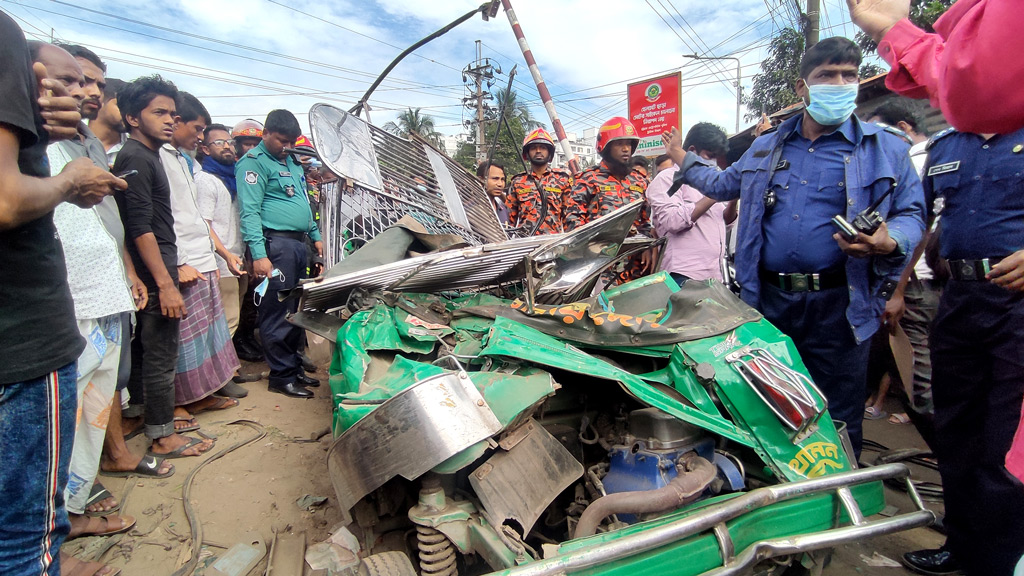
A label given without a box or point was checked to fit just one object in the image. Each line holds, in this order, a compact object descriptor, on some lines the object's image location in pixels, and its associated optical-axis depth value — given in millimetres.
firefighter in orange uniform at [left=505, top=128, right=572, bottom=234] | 4453
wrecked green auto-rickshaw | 1386
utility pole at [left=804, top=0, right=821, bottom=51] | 7137
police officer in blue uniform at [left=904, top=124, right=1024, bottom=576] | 1854
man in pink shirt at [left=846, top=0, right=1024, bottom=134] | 994
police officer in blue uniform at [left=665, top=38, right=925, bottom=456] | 2262
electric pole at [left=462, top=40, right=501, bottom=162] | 22178
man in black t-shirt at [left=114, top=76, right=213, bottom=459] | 2719
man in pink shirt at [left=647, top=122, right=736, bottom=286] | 3447
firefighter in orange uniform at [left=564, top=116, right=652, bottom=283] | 3969
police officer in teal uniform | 3740
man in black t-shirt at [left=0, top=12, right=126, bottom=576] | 1216
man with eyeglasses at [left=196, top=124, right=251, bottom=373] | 4000
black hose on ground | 2088
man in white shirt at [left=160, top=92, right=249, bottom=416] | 3229
